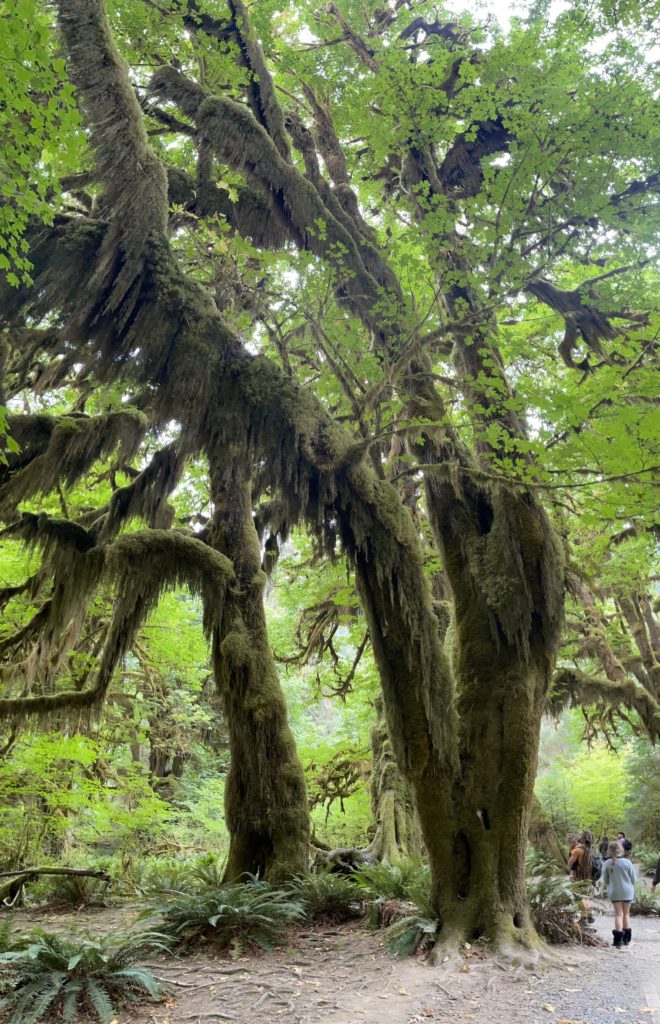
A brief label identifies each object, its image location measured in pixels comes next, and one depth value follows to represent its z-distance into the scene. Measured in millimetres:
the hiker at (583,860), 9453
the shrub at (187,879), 6574
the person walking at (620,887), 6453
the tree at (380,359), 5188
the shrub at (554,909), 5898
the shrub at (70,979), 3734
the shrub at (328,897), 6266
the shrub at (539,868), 6850
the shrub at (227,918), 5352
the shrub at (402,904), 5238
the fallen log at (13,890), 8234
